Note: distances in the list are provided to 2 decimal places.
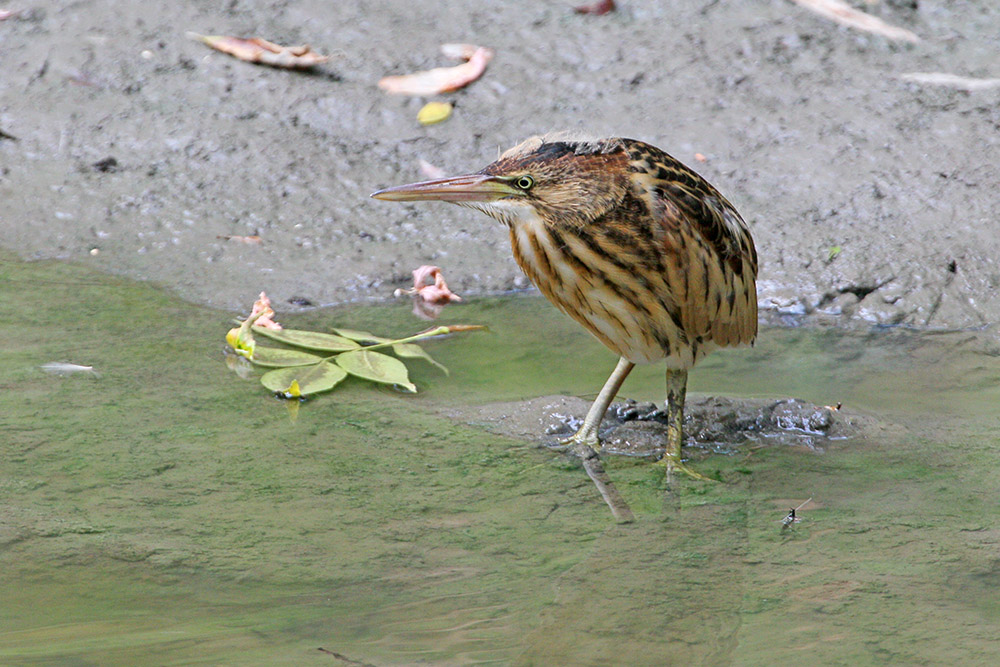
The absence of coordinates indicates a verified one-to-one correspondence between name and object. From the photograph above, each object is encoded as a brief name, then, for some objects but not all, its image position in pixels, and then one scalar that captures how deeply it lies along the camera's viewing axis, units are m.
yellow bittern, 7.32
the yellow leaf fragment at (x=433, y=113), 13.25
